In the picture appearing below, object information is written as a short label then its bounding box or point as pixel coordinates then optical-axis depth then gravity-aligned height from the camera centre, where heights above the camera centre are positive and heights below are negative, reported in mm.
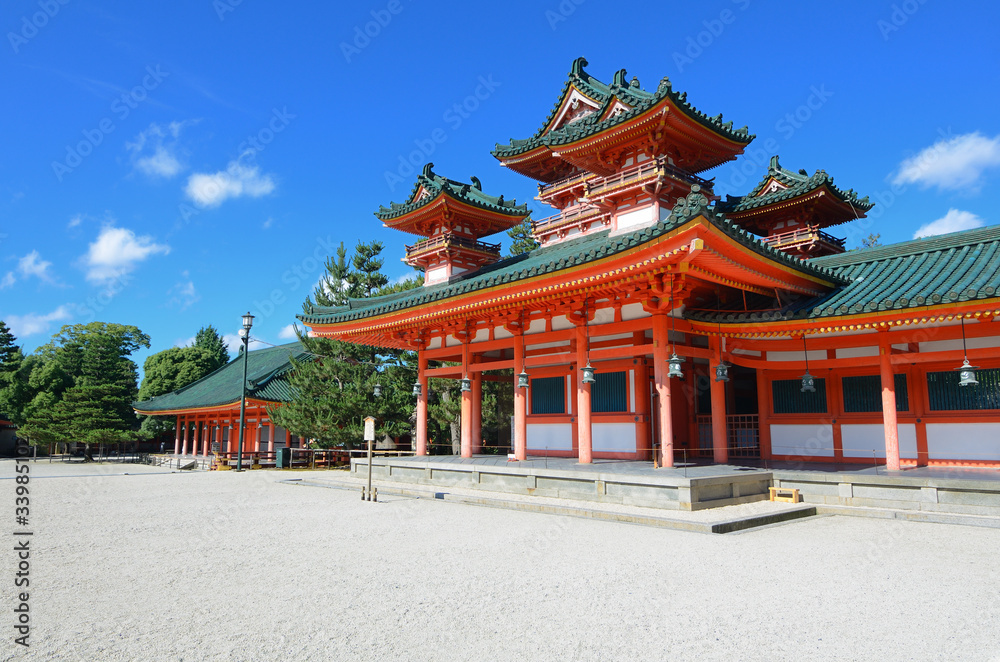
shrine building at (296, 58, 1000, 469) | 12234 +2123
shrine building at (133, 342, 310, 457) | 31531 +26
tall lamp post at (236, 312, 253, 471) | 24847 +2979
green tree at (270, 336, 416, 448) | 25531 +337
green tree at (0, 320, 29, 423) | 44719 +1170
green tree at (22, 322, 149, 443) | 34250 +679
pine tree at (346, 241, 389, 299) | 29906 +6533
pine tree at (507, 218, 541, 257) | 38188 +10581
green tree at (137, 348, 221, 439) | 51312 +3128
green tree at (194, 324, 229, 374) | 60594 +6420
